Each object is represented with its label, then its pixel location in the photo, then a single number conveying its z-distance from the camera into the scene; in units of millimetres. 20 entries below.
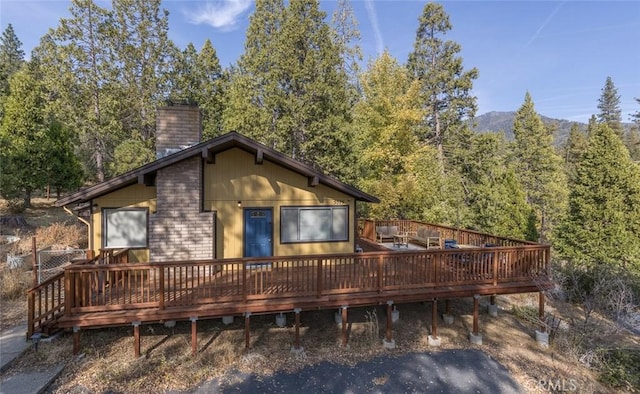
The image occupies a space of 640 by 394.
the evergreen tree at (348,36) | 27234
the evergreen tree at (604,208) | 15711
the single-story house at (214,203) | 8812
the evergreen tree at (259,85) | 19609
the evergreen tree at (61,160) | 20547
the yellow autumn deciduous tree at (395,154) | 17844
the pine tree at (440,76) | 25438
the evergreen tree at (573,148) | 41338
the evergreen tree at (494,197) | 17562
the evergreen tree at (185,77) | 22109
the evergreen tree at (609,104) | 56125
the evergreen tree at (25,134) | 19031
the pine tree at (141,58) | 20688
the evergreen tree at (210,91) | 23547
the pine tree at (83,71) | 19125
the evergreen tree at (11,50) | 39756
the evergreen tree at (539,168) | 25406
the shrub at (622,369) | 7656
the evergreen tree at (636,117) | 34706
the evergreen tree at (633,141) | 52094
